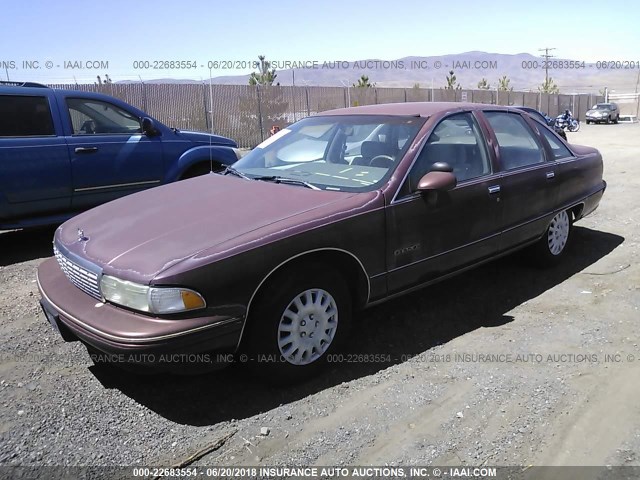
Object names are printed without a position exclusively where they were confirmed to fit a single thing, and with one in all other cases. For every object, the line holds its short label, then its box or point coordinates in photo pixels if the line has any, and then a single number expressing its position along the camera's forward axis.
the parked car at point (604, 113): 39.91
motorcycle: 30.07
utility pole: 75.65
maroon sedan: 2.71
